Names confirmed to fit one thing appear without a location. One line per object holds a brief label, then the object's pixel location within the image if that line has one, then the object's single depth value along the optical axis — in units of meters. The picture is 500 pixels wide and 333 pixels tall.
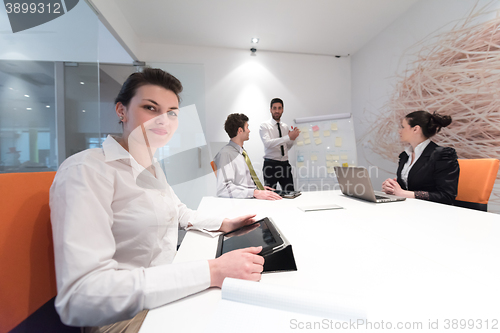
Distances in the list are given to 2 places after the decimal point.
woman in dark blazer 1.60
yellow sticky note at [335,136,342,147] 3.75
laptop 1.43
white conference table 0.43
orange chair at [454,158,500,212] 1.50
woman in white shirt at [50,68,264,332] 0.43
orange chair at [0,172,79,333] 0.45
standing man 3.53
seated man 1.78
